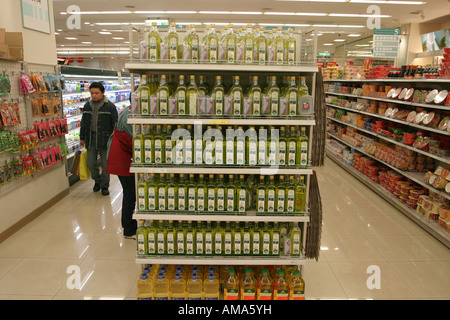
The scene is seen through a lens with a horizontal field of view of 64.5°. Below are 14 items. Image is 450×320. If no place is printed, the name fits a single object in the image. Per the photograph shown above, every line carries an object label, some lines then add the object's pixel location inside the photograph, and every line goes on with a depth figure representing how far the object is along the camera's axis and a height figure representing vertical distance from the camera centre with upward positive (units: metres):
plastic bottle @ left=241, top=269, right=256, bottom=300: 3.04 -1.67
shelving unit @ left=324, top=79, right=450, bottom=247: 4.57 -1.25
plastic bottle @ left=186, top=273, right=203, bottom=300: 3.02 -1.65
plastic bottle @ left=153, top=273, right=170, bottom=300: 3.01 -1.65
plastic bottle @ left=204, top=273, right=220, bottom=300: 3.03 -1.66
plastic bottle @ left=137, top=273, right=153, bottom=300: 3.00 -1.65
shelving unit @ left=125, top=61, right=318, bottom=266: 2.89 -0.65
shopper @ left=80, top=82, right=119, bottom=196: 5.61 -0.54
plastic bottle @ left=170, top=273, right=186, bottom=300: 3.04 -1.64
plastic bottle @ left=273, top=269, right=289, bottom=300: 3.03 -1.66
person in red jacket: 3.85 -0.68
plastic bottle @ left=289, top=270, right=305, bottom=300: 3.06 -1.67
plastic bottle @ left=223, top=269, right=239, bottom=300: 3.03 -1.67
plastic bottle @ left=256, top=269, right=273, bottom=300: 3.04 -1.66
